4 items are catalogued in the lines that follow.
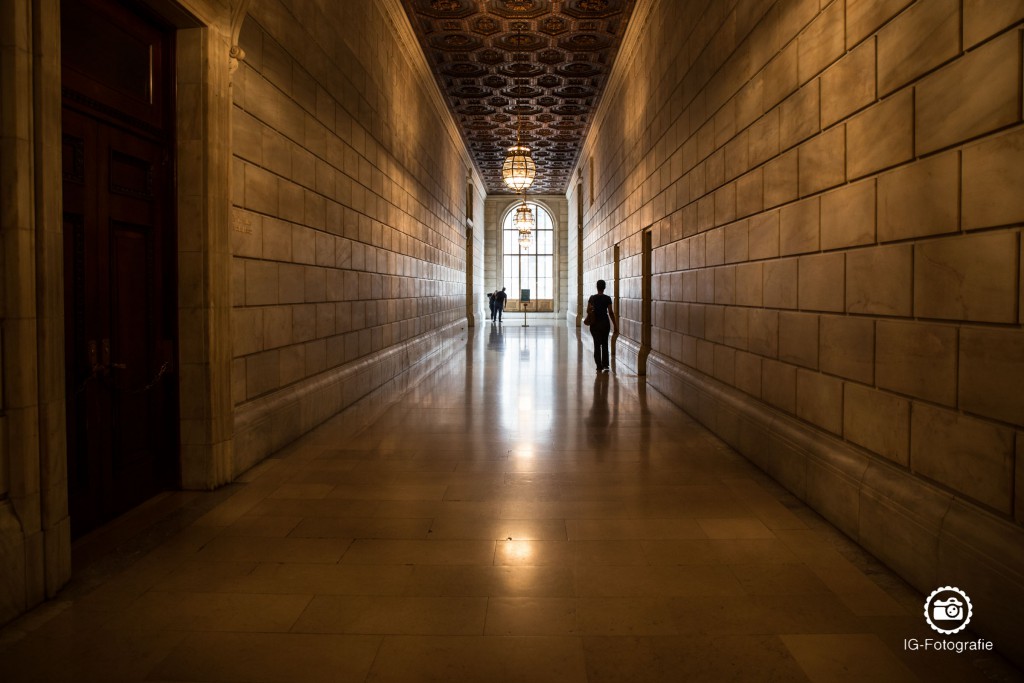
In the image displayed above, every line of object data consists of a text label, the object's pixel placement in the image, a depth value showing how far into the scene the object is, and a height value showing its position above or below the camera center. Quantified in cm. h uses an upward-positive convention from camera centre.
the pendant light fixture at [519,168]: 1444 +302
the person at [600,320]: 1134 -18
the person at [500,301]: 2784 +32
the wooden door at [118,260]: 376 +29
